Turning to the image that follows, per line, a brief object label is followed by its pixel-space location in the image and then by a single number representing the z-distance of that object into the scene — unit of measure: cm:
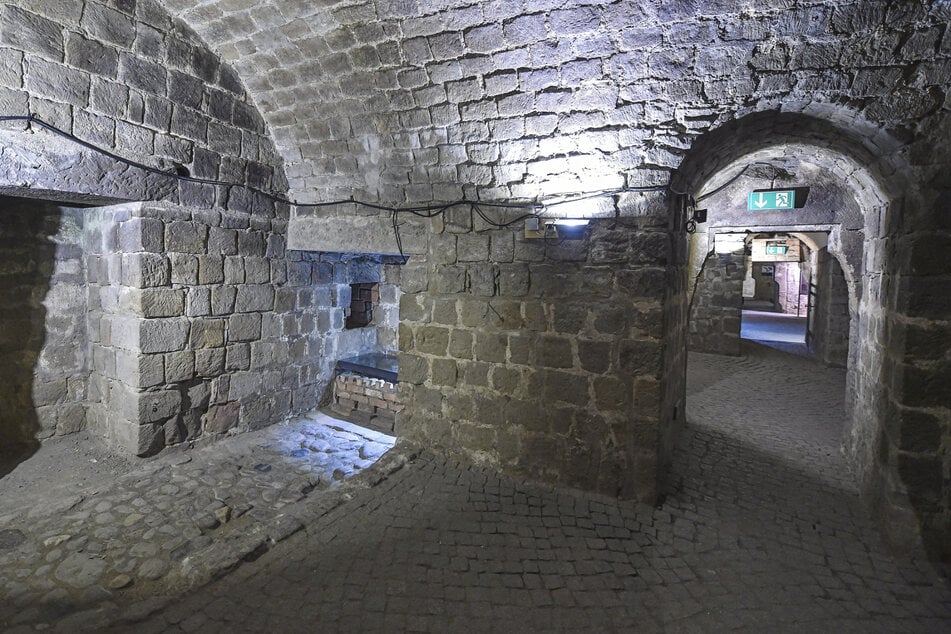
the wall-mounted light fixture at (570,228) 373
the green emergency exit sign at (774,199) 636
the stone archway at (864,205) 330
